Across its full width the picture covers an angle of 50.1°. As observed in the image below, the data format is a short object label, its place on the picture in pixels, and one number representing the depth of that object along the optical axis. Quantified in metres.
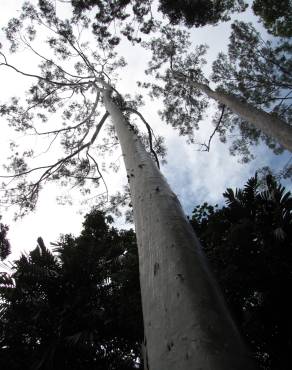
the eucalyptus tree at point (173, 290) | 1.28
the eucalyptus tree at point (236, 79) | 13.67
